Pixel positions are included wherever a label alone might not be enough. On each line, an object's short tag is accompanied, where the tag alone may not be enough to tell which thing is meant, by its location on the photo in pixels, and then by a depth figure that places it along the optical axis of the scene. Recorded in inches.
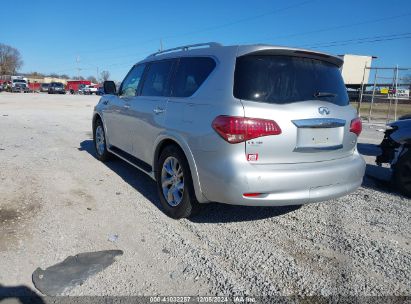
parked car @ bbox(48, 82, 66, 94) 2113.7
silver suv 123.7
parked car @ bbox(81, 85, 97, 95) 2461.9
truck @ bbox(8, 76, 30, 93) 2113.7
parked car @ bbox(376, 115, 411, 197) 197.6
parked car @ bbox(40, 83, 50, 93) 2418.7
